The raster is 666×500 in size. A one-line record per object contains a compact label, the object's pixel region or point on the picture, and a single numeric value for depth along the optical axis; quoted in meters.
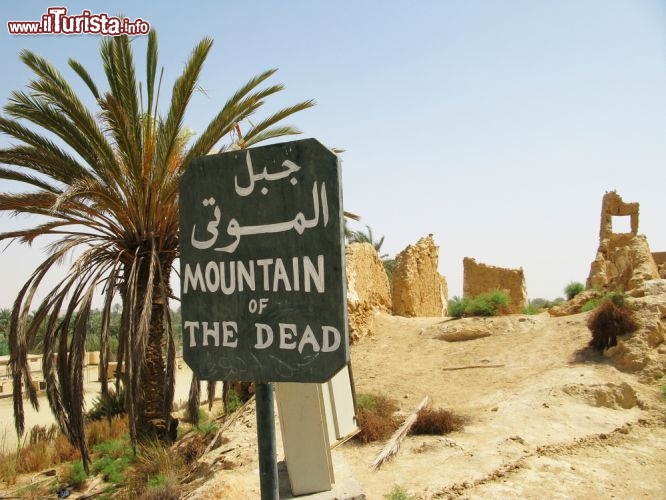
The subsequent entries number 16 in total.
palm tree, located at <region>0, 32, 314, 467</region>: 6.71
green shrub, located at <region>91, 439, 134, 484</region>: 8.09
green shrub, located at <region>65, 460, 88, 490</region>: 8.04
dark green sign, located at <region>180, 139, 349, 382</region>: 1.80
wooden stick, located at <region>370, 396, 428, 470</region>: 6.45
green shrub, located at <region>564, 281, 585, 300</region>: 17.25
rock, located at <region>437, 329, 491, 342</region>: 12.55
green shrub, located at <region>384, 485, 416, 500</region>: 5.20
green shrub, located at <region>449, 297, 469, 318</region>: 13.80
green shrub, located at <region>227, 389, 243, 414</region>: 10.89
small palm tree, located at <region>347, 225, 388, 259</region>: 22.66
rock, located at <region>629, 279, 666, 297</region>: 11.24
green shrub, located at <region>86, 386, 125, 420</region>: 12.12
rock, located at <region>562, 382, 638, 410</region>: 8.51
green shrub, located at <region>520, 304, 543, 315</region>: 15.32
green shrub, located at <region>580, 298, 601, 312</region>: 12.83
